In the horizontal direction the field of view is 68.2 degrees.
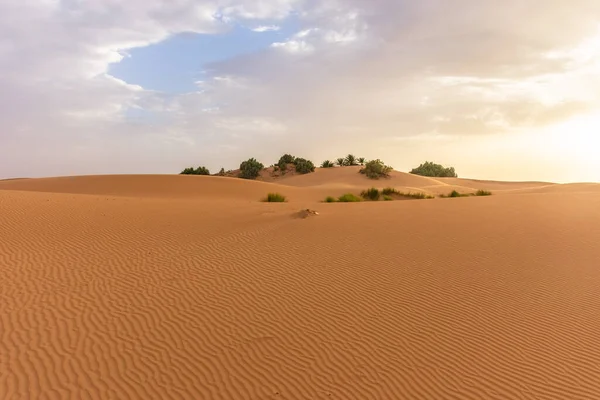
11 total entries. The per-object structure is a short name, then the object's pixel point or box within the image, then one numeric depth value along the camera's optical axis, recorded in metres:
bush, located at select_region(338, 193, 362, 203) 23.46
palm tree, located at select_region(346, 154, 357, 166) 57.75
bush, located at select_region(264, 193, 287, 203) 21.89
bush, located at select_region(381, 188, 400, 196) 28.25
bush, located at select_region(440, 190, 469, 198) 29.12
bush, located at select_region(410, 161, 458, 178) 66.38
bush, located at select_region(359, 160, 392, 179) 44.36
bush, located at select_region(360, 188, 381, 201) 26.98
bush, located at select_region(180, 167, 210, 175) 52.03
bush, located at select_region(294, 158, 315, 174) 51.70
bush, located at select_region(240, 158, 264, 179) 50.81
